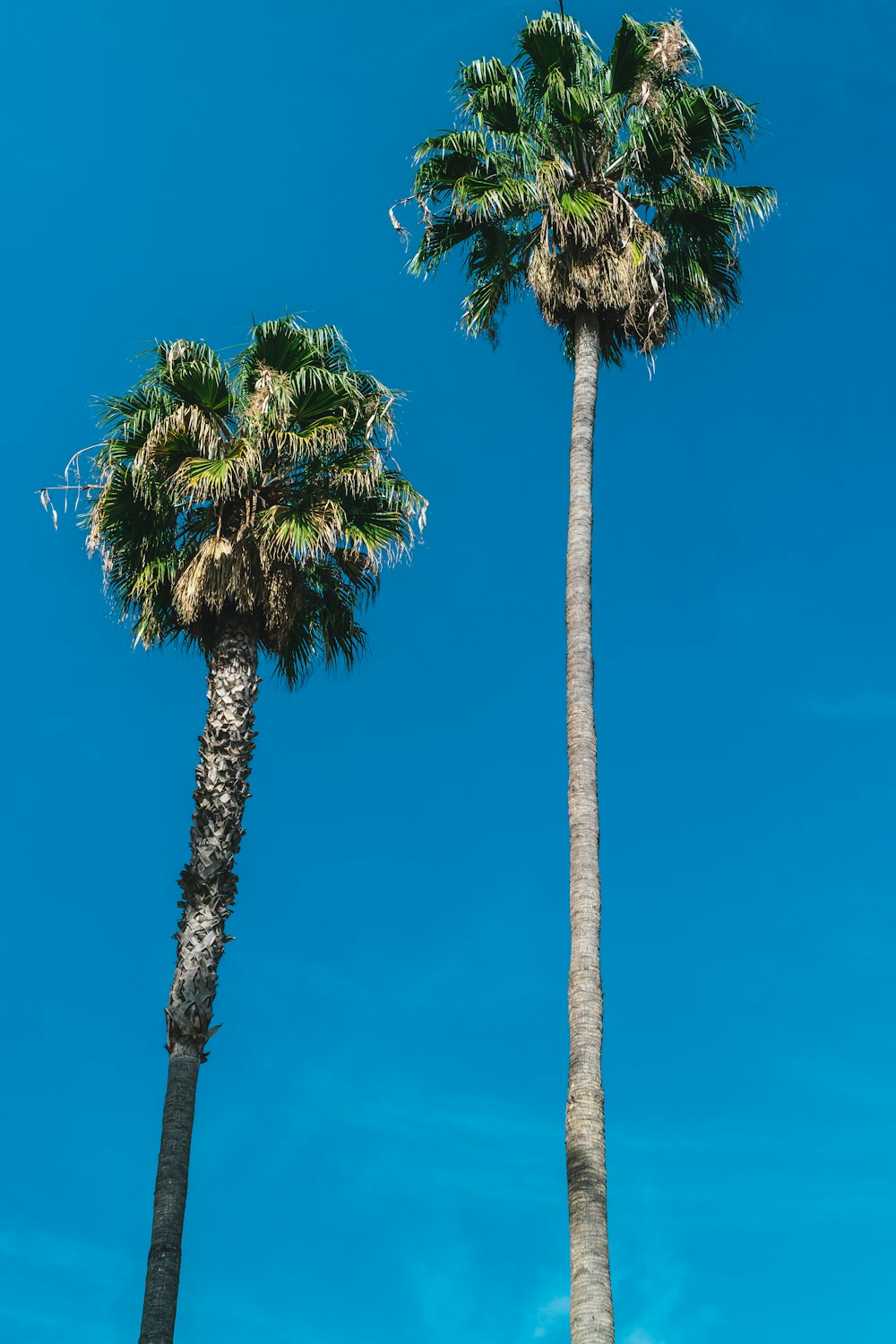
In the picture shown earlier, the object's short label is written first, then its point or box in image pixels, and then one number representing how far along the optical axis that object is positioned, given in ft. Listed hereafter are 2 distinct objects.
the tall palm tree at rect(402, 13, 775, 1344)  55.52
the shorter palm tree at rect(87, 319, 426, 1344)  52.49
